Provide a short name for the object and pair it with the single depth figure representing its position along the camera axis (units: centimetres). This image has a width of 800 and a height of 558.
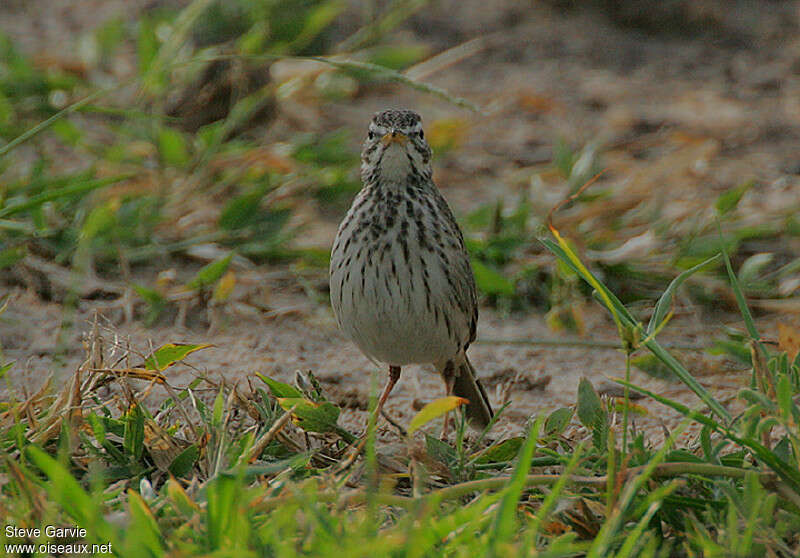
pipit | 759
